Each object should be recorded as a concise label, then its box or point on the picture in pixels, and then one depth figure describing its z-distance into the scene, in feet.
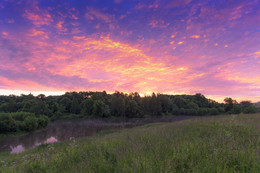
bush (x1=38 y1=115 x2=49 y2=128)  166.73
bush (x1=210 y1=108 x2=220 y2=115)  249.55
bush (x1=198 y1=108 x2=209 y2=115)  250.92
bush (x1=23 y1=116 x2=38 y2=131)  144.56
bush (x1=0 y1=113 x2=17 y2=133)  130.31
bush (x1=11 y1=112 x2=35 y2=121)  172.96
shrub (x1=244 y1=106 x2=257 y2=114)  172.06
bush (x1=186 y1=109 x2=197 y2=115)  253.98
